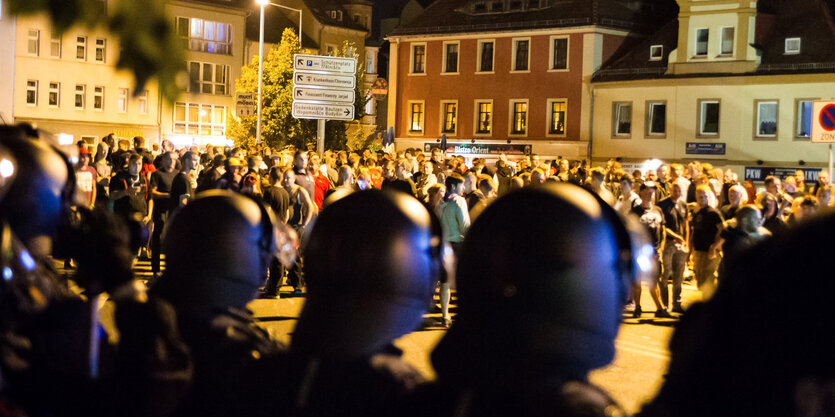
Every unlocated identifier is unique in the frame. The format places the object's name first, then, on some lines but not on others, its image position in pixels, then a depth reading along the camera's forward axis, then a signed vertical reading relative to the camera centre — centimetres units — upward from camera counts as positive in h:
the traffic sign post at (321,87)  1842 +101
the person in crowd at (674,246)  1296 -112
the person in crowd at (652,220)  1270 -78
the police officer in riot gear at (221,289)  409 -66
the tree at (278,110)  4712 +144
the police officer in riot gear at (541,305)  318 -48
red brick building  4616 +390
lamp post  3427 +300
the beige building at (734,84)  3919 +295
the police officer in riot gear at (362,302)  370 -59
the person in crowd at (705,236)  1212 -92
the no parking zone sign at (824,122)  1455 +58
